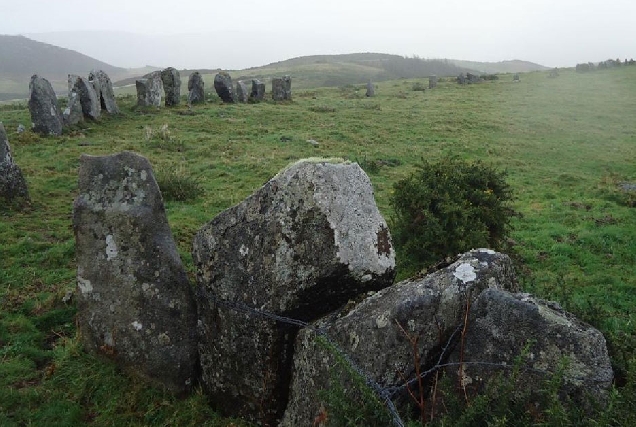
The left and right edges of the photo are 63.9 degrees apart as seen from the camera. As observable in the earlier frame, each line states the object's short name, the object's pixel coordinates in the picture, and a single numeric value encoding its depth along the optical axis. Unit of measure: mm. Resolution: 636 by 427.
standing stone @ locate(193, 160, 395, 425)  5281
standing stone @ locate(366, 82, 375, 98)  41562
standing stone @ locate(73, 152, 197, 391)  6531
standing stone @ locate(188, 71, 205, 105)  31317
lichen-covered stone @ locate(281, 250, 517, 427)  4848
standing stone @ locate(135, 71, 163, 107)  27906
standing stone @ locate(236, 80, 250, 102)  33969
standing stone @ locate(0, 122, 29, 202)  12529
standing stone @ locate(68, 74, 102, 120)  22861
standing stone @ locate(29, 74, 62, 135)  20031
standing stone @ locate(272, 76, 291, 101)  34844
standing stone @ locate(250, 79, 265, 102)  34844
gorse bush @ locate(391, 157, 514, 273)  10219
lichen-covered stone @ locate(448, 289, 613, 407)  4191
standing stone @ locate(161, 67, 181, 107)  30156
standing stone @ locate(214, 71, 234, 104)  32312
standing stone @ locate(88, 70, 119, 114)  25141
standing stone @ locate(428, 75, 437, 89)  48356
